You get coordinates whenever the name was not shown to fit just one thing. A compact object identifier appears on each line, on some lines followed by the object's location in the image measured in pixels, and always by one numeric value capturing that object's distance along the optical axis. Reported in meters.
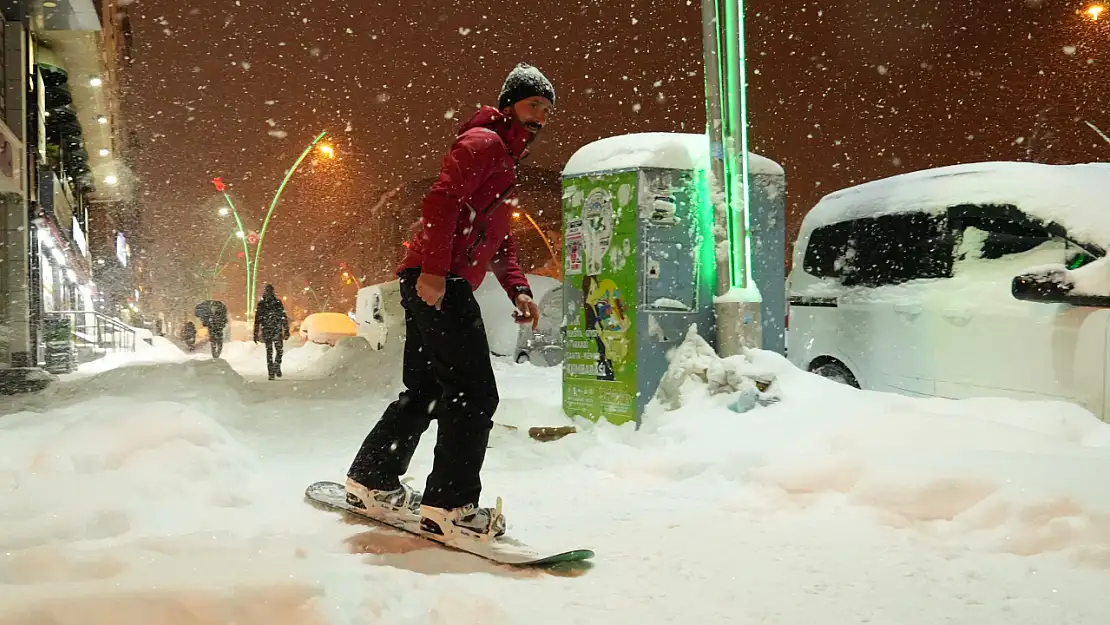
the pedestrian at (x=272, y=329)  14.91
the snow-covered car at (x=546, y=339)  18.98
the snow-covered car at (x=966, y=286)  5.25
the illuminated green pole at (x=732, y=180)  6.32
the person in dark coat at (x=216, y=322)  21.31
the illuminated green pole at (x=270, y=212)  24.80
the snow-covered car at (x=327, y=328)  34.75
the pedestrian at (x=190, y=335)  30.33
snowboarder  3.31
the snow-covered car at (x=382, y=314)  24.89
